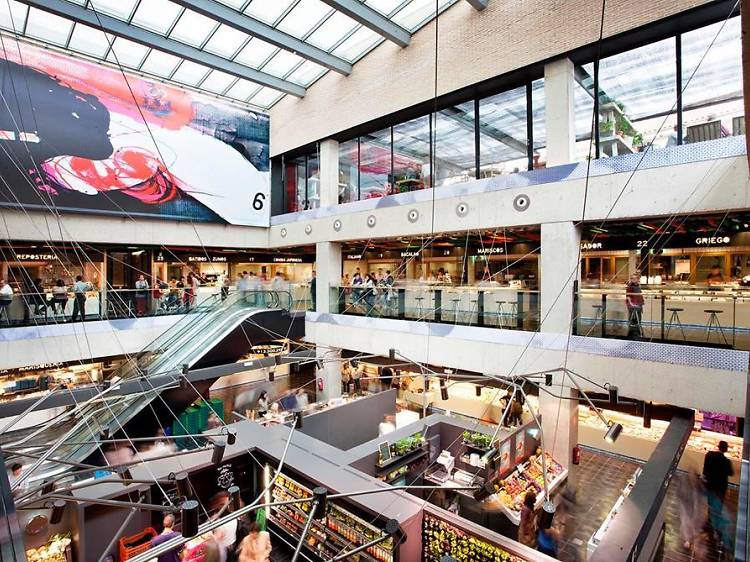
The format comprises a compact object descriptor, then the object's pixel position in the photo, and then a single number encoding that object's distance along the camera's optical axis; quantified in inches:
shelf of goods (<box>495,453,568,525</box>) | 323.3
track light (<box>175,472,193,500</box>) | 128.5
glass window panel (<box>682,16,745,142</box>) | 328.5
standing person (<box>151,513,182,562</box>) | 216.1
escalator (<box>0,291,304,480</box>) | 386.6
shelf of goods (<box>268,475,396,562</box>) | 228.7
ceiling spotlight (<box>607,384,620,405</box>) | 221.9
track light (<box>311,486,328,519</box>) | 113.2
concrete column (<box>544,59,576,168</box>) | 398.3
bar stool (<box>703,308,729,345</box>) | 317.1
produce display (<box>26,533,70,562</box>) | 235.3
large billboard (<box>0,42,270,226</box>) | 534.0
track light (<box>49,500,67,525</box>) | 186.4
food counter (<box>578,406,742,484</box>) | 411.8
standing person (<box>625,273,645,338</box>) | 345.2
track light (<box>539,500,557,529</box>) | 128.3
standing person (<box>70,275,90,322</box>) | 513.7
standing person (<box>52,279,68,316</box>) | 494.9
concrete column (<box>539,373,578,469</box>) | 390.3
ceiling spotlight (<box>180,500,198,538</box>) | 102.5
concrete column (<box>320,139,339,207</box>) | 668.1
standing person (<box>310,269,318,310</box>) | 661.3
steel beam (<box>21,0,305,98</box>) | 463.5
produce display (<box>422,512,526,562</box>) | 205.0
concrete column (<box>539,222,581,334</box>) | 388.5
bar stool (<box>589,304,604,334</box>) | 365.4
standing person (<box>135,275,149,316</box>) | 580.1
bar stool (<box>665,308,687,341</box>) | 330.6
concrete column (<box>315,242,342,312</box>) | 642.2
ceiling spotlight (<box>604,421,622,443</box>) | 220.2
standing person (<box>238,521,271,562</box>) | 233.0
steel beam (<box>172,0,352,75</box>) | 469.1
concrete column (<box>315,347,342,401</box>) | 637.3
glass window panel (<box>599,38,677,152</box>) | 362.6
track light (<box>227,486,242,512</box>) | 148.2
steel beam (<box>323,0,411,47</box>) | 456.1
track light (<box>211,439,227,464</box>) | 142.4
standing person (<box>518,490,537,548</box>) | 309.9
